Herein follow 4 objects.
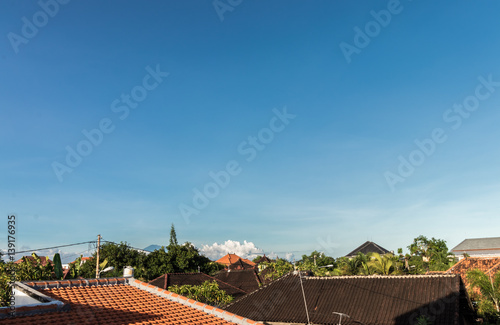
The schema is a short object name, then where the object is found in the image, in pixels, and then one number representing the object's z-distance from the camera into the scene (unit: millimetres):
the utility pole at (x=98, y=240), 32466
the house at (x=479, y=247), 110438
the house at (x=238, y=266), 102188
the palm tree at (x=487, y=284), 34938
